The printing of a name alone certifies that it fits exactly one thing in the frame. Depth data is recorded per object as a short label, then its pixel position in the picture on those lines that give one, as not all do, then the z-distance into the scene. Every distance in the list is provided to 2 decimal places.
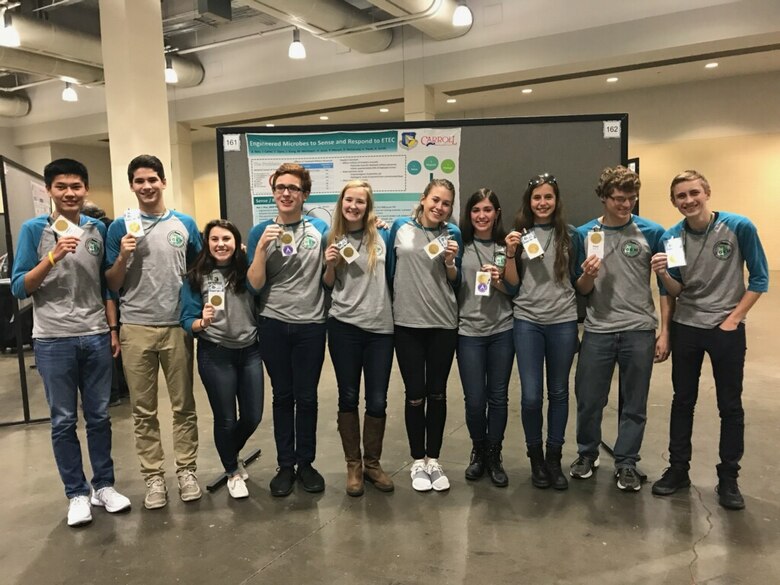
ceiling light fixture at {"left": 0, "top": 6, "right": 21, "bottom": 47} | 6.51
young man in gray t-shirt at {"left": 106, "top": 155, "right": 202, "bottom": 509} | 2.68
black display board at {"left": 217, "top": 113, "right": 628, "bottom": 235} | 3.28
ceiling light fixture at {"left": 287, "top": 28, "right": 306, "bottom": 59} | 7.38
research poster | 3.39
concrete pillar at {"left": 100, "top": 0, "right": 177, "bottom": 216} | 5.68
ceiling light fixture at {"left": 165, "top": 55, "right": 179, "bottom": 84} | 8.25
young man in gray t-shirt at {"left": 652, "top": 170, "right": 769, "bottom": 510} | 2.57
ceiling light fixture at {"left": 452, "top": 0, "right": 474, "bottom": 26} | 7.07
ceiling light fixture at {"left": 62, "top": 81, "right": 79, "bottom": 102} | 9.10
